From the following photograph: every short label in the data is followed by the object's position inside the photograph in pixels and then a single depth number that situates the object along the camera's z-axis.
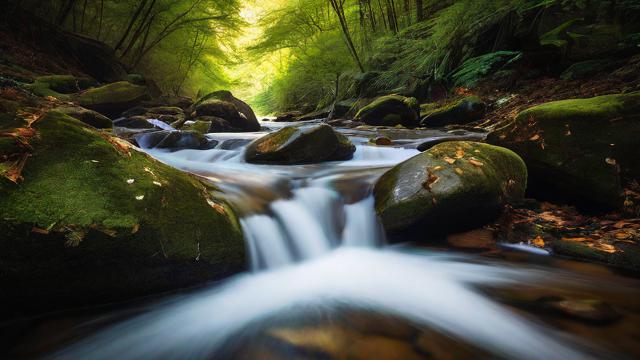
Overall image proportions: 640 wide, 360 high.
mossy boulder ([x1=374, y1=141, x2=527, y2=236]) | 2.85
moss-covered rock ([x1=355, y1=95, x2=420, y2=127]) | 9.63
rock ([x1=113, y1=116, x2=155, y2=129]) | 8.38
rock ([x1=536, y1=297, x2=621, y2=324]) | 1.75
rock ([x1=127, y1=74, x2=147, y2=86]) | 12.17
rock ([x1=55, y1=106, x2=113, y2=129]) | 6.24
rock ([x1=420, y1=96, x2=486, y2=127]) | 8.52
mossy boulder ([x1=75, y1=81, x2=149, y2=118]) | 8.64
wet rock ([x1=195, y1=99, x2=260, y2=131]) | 10.27
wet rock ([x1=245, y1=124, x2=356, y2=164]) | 5.12
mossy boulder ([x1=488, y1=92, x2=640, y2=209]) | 3.06
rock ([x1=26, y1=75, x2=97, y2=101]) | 7.50
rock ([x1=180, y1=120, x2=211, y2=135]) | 8.68
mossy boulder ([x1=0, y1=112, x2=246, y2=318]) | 1.63
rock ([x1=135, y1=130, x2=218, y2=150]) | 6.30
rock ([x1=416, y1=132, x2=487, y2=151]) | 5.46
